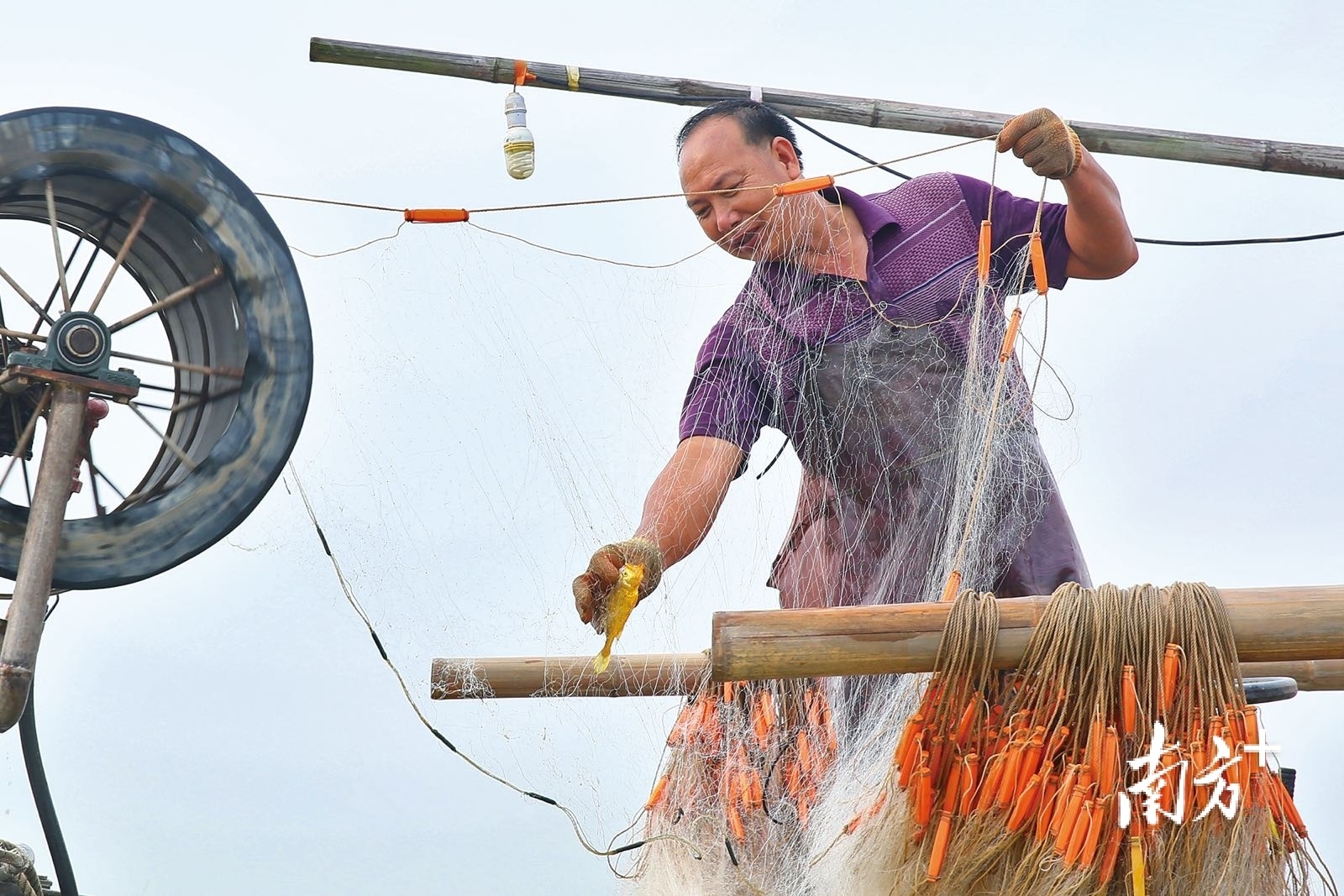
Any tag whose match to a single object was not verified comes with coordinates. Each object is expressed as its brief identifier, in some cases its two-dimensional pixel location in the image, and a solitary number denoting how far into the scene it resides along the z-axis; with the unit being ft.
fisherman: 23.40
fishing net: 18.48
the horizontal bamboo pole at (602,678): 24.63
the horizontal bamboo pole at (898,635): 17.10
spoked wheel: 21.81
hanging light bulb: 25.14
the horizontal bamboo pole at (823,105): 26.73
